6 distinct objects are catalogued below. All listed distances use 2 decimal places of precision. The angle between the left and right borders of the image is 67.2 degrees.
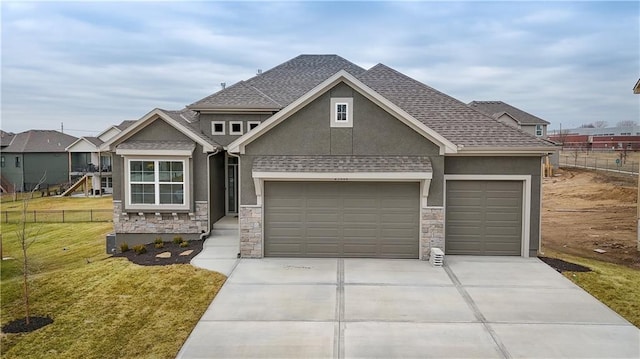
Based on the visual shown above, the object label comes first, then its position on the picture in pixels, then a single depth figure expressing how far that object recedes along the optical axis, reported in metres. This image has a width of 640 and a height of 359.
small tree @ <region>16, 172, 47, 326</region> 9.10
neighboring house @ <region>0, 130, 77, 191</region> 44.38
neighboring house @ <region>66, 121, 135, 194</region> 38.78
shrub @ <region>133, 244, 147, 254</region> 14.18
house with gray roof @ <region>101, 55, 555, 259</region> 13.09
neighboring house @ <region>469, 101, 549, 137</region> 40.42
